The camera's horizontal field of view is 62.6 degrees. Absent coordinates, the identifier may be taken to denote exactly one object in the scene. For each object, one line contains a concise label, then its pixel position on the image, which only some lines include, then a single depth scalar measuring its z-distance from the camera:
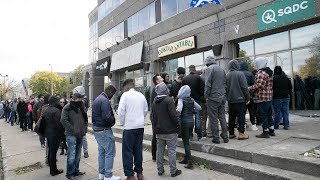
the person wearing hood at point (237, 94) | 6.21
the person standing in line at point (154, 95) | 5.63
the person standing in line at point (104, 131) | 5.12
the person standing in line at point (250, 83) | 7.05
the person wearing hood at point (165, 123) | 5.10
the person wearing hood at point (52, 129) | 5.93
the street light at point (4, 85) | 73.51
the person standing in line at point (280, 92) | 6.86
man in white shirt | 5.00
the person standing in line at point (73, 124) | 5.47
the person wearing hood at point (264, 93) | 6.28
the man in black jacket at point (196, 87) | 6.50
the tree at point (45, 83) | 71.06
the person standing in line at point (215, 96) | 6.07
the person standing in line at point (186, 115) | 5.60
